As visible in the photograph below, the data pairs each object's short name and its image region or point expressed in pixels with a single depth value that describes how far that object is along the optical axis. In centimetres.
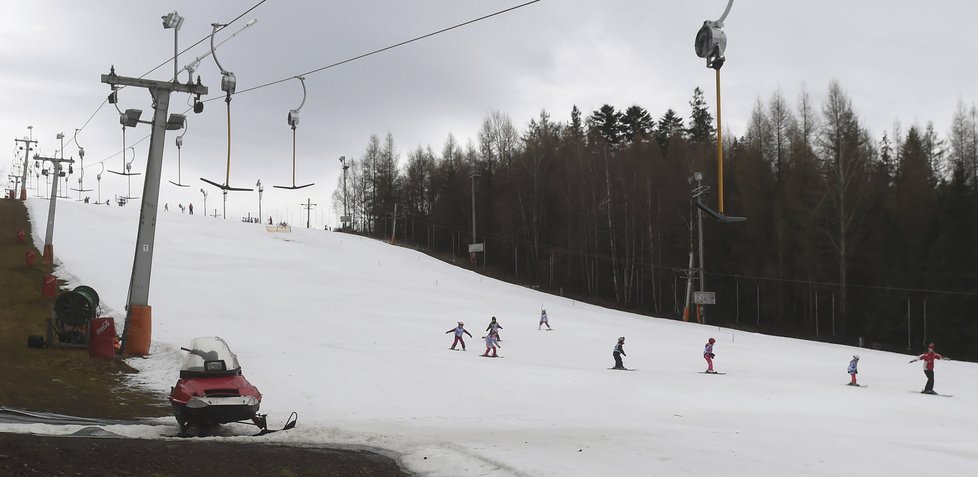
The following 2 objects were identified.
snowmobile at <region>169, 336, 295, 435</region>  1191
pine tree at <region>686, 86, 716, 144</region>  9531
